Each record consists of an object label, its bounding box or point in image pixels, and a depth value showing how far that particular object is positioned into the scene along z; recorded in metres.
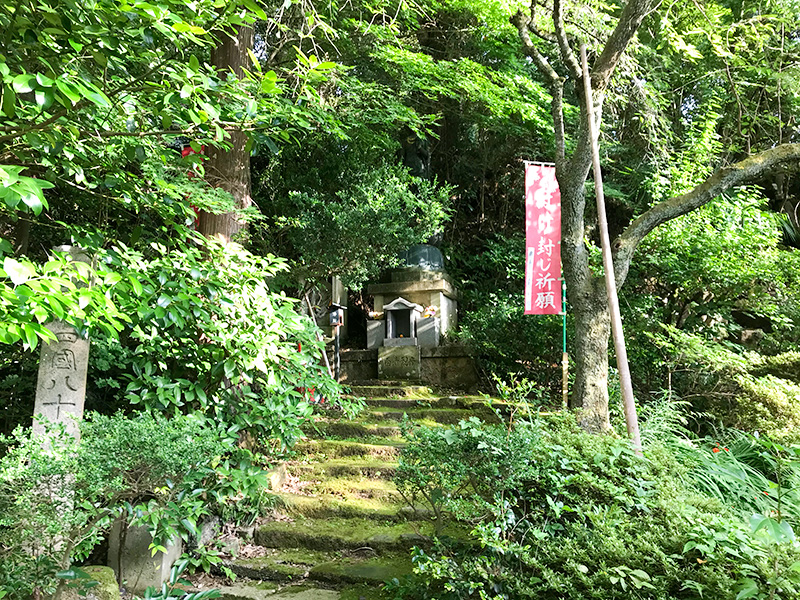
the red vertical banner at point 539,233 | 6.61
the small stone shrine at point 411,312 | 9.16
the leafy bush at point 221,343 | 3.13
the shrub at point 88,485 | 2.44
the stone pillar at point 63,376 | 3.21
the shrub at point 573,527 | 2.38
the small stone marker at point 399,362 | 9.02
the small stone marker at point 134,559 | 3.40
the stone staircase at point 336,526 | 3.63
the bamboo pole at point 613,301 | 3.98
